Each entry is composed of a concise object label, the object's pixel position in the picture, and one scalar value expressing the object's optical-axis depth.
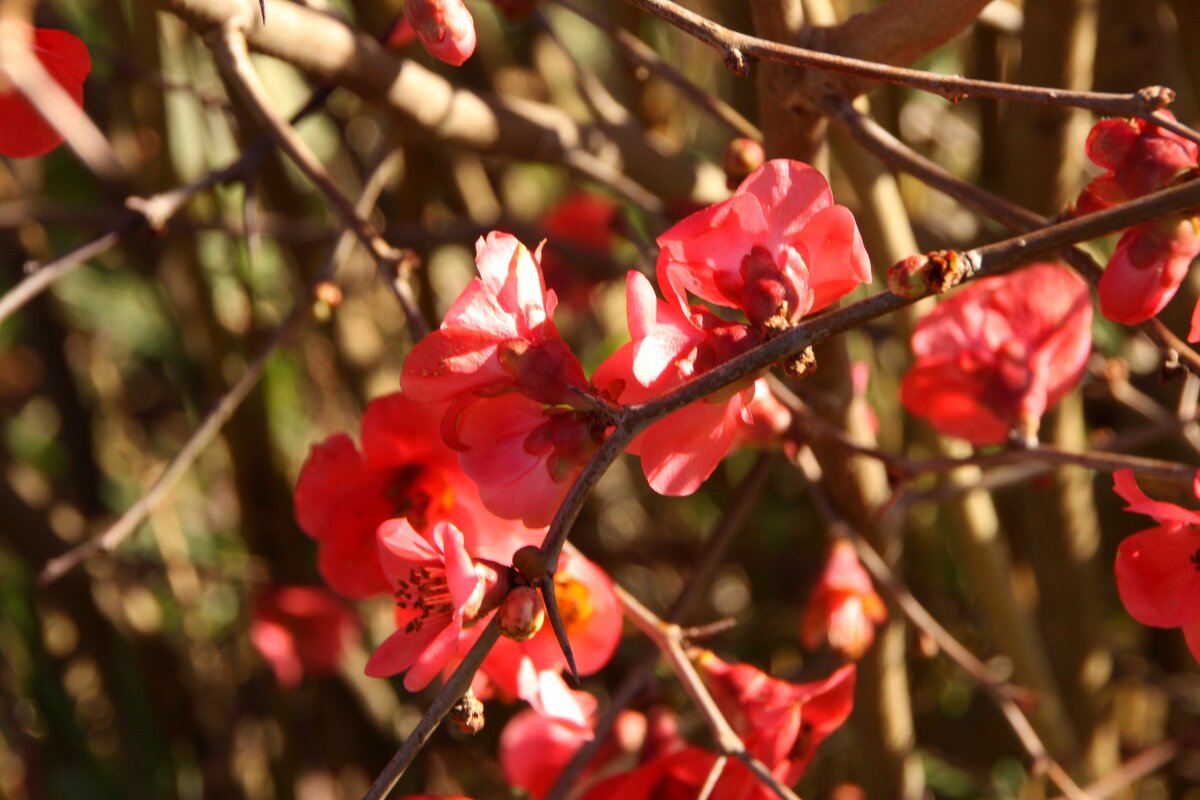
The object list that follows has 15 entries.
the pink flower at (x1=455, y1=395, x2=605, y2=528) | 0.66
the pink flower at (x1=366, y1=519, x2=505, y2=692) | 0.65
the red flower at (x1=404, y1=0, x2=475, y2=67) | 0.67
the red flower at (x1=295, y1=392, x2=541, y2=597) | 0.70
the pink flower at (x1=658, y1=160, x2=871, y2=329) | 0.66
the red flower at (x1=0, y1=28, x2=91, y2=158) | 0.69
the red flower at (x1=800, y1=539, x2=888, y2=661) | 0.75
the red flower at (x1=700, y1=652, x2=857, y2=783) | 0.71
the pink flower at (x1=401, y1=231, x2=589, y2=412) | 0.66
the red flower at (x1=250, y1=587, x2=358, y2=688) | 0.91
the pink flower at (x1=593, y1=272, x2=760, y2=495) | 0.65
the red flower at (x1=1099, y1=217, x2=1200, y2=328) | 0.67
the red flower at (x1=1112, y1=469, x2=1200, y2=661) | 0.68
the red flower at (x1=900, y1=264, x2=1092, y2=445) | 0.73
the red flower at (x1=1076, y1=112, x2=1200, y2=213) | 0.66
